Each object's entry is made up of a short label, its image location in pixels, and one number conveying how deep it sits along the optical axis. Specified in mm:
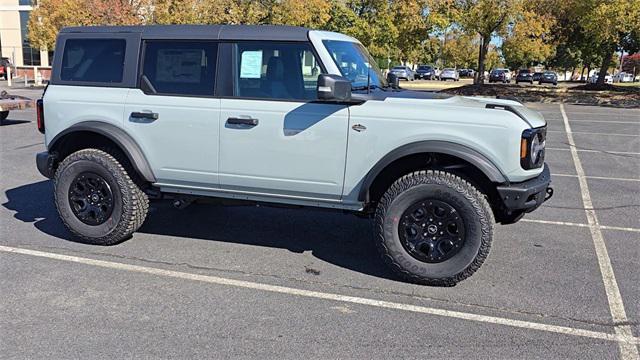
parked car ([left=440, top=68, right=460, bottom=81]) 60719
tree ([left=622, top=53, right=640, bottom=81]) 86100
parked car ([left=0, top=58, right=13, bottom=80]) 41181
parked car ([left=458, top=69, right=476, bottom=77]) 77750
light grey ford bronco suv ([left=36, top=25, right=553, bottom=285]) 4383
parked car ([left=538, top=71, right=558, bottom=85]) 53031
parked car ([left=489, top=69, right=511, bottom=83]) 51594
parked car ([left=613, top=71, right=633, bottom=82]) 76488
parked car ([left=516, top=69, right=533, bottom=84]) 54344
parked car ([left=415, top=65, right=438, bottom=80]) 60750
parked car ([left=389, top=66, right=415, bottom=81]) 51919
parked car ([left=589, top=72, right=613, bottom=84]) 77250
